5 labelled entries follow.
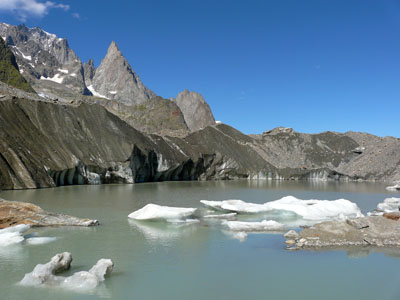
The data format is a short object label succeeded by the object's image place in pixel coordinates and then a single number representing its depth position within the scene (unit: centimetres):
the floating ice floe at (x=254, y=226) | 1642
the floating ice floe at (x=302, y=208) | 2048
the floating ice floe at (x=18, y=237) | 1269
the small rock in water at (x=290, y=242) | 1368
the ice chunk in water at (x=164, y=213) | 1823
